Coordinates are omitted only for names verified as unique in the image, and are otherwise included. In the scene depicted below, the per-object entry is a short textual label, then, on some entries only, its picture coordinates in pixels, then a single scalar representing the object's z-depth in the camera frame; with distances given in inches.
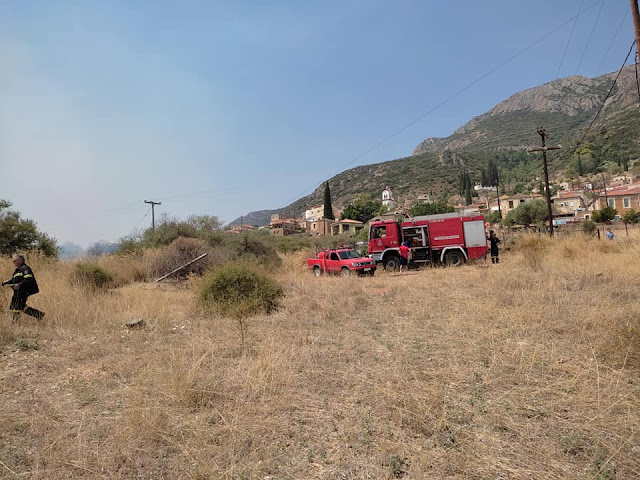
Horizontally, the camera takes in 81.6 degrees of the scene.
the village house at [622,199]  2753.4
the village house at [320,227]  3212.4
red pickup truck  721.6
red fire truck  778.2
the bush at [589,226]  1360.6
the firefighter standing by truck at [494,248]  707.4
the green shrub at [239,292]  364.2
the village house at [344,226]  3272.6
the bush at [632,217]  1988.2
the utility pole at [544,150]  997.3
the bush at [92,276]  489.7
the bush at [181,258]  642.8
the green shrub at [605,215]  2217.0
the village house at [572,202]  3230.8
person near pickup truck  751.7
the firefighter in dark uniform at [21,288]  300.5
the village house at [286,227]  3345.0
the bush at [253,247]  770.2
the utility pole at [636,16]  401.1
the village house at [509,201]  3518.7
